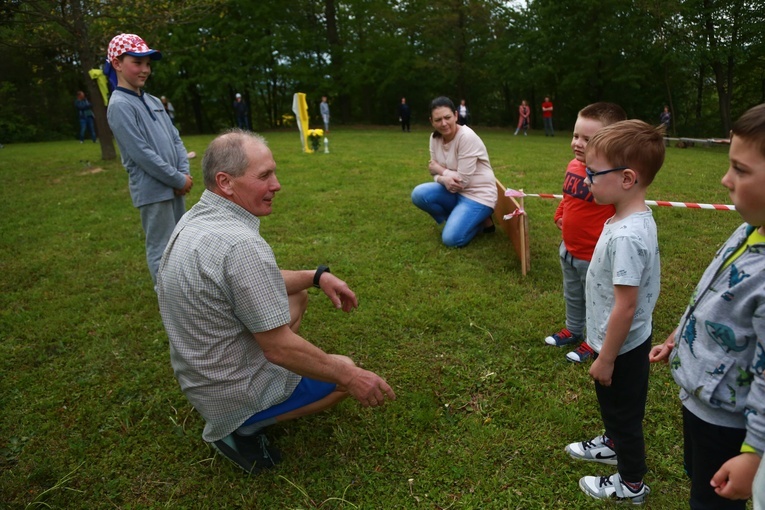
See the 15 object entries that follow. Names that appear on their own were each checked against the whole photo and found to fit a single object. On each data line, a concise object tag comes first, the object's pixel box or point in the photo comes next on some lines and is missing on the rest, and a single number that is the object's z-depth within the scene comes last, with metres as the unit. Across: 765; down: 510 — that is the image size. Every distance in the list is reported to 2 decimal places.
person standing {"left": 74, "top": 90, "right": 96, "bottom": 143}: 19.31
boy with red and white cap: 3.54
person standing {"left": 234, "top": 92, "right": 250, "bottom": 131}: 23.15
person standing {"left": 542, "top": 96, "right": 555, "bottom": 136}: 22.38
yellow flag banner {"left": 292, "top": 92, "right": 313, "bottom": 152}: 13.66
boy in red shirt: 2.84
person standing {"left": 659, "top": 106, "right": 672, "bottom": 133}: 21.02
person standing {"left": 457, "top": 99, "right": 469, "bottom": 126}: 21.31
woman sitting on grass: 5.32
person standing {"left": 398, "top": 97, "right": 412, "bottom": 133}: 25.28
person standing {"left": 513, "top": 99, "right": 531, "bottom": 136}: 24.03
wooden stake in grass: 4.36
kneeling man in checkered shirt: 2.03
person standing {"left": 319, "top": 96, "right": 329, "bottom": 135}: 22.74
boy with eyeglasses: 1.84
